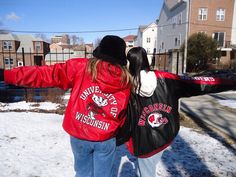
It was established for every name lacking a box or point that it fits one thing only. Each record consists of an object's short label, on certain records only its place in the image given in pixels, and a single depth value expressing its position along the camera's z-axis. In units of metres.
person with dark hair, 2.13
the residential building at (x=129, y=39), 82.59
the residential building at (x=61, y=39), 90.32
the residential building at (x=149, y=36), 54.56
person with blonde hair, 1.81
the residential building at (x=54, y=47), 64.74
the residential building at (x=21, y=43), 38.42
